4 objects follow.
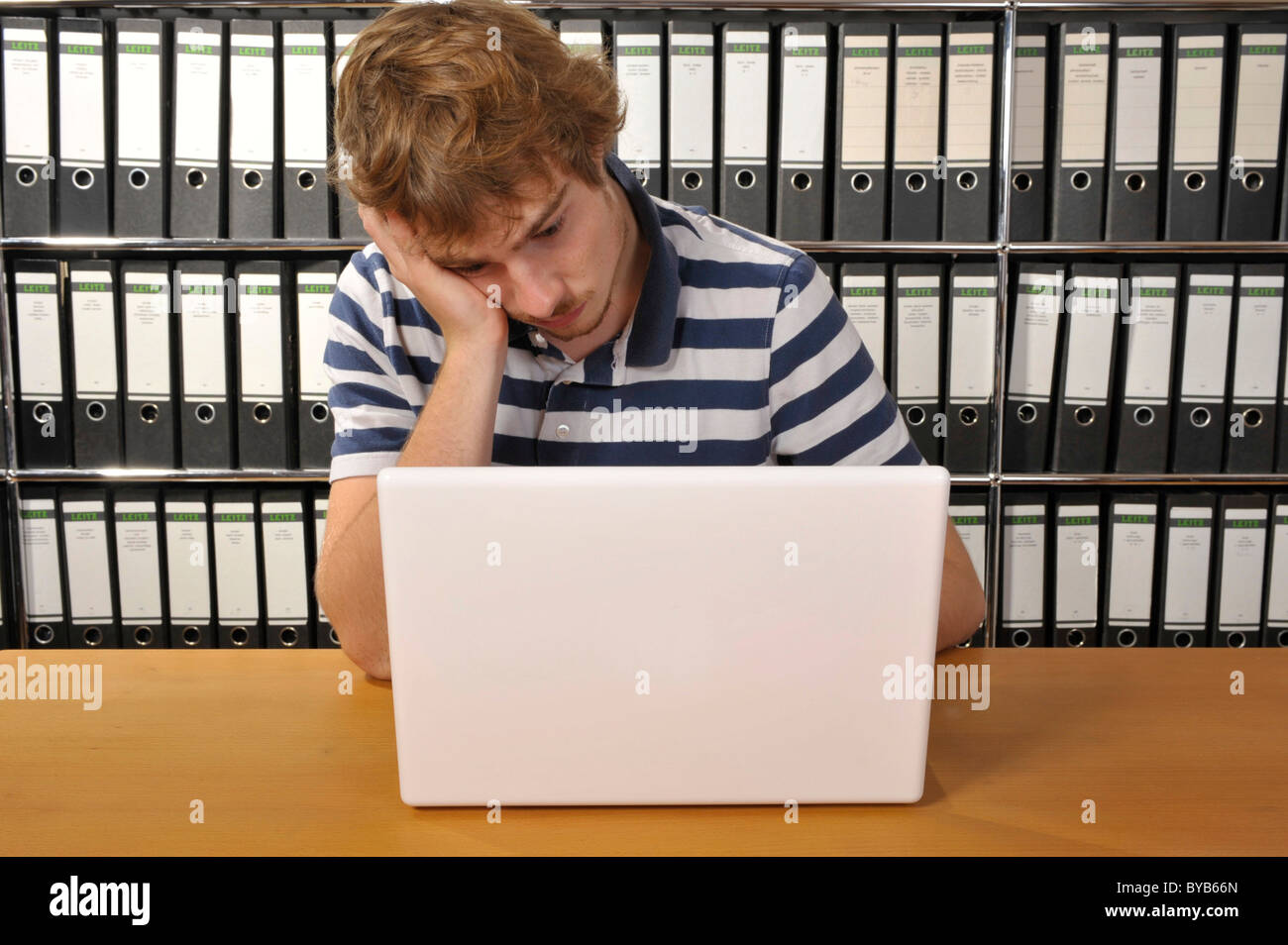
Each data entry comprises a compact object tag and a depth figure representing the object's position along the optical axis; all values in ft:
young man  3.01
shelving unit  5.67
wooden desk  2.05
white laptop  1.94
